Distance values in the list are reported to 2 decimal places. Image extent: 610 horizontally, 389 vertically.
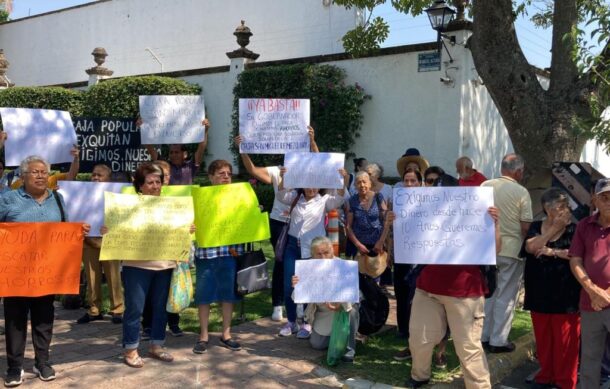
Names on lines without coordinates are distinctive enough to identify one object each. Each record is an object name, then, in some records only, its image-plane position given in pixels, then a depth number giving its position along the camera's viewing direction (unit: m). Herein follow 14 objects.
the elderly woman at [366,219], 5.95
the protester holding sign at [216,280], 5.48
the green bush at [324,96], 12.95
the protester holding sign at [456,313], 4.46
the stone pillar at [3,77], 20.09
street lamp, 10.84
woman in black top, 4.77
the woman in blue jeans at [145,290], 5.02
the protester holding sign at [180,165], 6.72
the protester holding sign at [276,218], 6.03
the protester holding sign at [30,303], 4.67
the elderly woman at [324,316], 5.27
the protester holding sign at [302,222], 5.89
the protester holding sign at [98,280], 6.52
